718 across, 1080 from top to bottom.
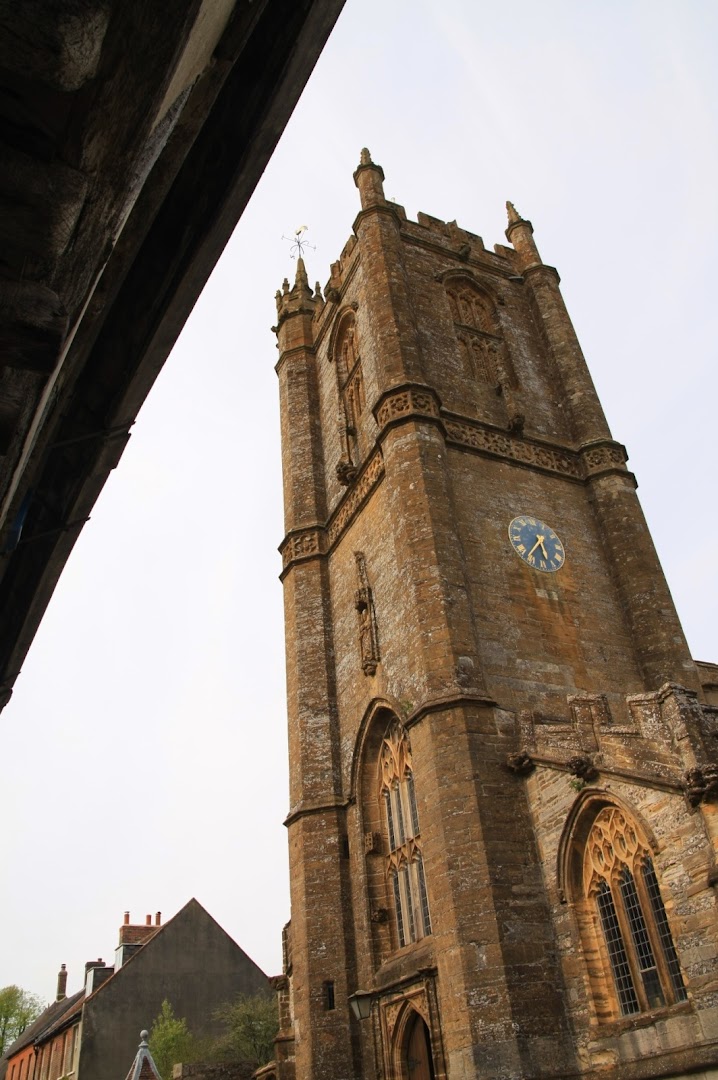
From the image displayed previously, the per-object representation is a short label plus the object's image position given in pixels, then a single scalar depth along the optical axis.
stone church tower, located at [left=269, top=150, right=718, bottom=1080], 10.81
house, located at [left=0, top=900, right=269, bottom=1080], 26.47
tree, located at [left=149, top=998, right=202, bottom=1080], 25.38
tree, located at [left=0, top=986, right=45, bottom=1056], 46.34
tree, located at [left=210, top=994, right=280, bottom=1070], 25.27
